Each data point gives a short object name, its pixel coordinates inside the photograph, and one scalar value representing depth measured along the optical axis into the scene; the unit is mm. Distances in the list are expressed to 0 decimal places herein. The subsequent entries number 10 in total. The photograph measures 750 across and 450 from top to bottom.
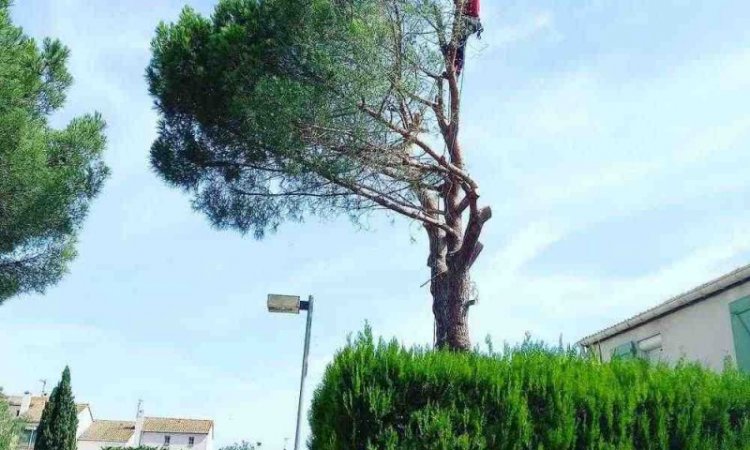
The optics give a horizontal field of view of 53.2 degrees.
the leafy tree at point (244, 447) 31859
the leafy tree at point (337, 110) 9242
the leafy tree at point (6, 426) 13359
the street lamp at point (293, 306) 7780
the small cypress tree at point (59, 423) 26000
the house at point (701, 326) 11359
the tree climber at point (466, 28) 9641
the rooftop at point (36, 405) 48125
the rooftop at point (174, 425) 56750
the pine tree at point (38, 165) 10906
